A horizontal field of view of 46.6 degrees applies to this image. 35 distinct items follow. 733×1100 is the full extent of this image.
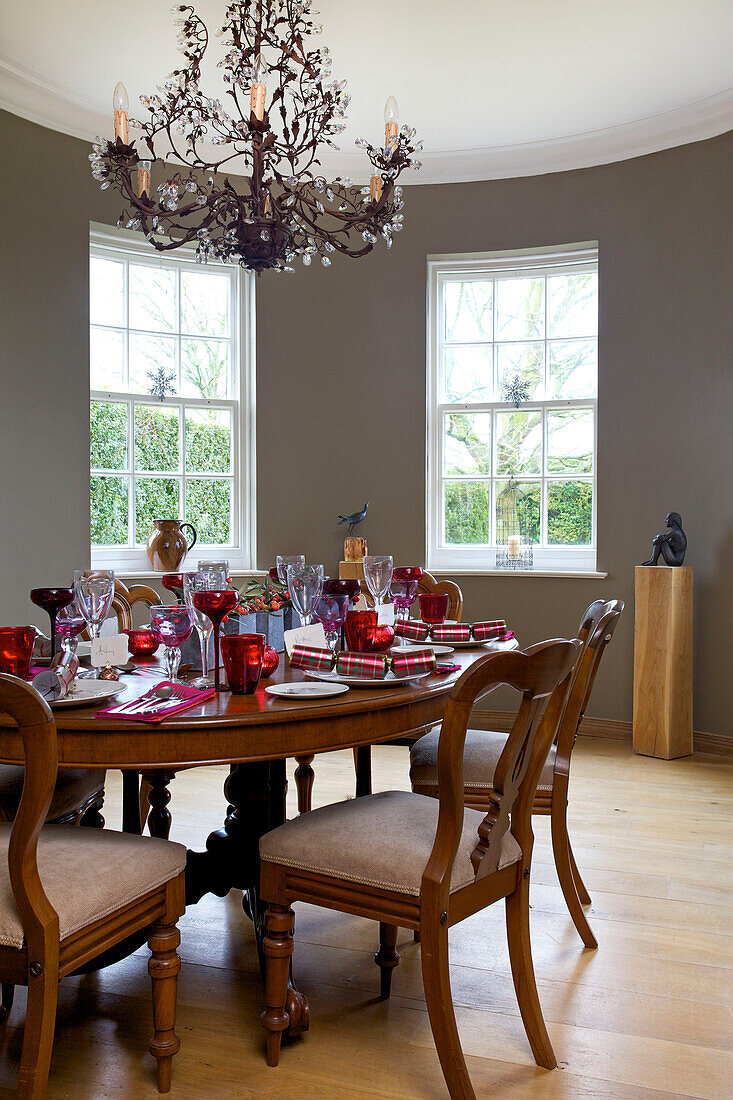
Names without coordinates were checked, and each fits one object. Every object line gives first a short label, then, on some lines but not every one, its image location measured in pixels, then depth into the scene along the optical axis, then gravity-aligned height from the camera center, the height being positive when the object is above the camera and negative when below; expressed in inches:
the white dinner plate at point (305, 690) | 67.1 -13.6
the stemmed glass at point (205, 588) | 77.7 -6.9
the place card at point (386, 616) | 91.4 -10.2
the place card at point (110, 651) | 78.4 -12.2
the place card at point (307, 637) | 81.3 -11.2
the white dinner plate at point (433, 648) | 88.5 -13.8
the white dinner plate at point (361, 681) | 71.0 -13.5
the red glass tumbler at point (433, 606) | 101.7 -10.1
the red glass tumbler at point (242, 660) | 69.4 -11.3
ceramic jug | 174.9 -5.4
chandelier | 98.3 +42.2
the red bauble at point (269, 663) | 78.8 -13.2
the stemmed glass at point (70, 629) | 81.7 -10.5
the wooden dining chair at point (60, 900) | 53.1 -25.7
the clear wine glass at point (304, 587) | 87.7 -6.8
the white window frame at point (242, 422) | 190.5 +22.4
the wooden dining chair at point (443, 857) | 60.3 -25.5
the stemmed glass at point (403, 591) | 102.0 -8.4
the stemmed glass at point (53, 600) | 80.2 -7.6
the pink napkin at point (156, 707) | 59.8 -13.8
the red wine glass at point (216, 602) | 70.5 -6.8
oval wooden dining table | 59.7 -15.3
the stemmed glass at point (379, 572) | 95.5 -5.7
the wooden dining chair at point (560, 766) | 85.7 -25.0
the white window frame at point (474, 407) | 186.2 +25.8
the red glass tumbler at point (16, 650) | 69.0 -10.6
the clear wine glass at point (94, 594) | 77.0 -6.7
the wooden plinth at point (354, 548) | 182.4 -5.7
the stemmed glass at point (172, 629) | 74.2 -9.6
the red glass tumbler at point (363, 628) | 79.6 -10.0
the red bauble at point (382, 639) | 79.8 -11.1
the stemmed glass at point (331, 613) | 87.7 -9.4
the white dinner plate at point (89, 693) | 62.9 -13.4
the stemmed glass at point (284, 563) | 97.3 -4.9
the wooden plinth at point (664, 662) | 161.8 -26.9
